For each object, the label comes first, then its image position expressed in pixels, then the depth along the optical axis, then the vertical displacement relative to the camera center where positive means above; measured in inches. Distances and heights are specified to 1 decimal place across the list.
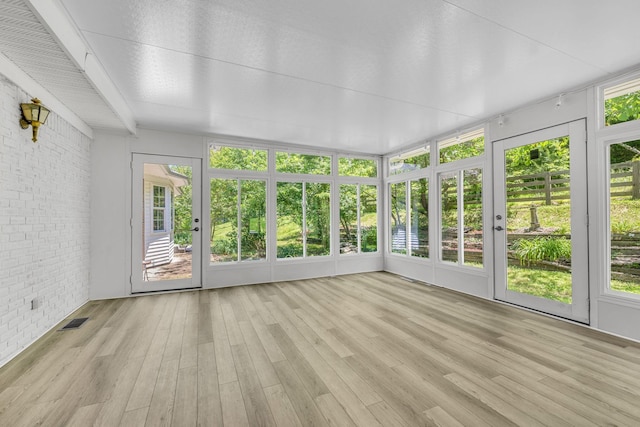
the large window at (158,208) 179.2 +5.7
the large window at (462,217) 172.4 -0.5
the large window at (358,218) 239.9 -1.4
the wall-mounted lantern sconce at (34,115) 102.7 +38.0
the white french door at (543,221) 125.0 -2.4
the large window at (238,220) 193.9 -2.3
